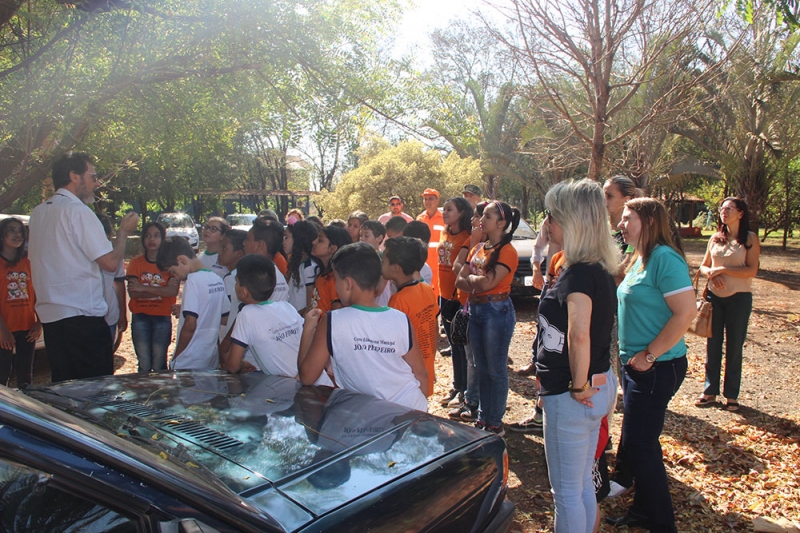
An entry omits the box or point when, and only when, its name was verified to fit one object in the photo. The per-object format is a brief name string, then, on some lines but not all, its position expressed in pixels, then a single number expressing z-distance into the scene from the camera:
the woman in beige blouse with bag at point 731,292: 5.41
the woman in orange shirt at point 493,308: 4.62
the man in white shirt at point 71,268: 3.88
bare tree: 7.41
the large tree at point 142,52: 5.39
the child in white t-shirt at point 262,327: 3.41
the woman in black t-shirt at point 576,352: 2.78
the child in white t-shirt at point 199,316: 4.03
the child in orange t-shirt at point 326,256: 4.82
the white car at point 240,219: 30.81
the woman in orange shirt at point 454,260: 5.77
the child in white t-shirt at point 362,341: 2.98
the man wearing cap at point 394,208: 8.79
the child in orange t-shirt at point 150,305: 5.29
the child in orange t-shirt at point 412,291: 3.79
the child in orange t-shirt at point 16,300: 5.06
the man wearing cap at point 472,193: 7.71
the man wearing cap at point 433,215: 7.91
